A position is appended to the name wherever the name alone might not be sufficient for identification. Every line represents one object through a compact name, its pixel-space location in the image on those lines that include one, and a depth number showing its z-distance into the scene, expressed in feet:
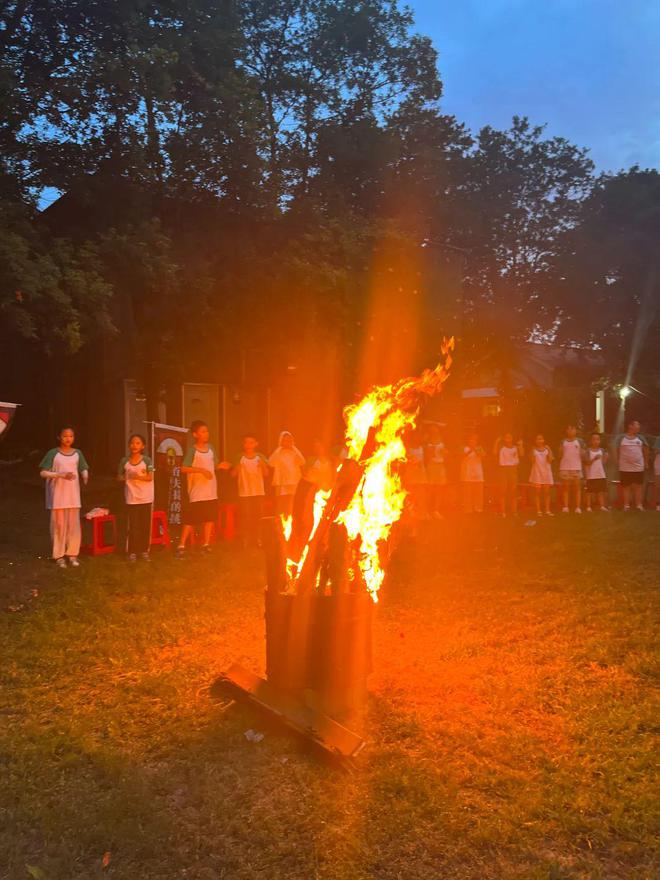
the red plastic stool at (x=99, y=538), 33.24
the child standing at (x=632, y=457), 47.26
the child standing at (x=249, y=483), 36.01
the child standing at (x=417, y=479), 44.93
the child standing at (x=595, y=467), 48.06
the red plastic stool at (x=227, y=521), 38.14
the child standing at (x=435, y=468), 45.68
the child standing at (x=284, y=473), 38.09
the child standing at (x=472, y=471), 46.85
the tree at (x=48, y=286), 31.71
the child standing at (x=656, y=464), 48.47
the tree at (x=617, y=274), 100.53
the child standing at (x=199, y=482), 33.04
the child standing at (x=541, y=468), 46.32
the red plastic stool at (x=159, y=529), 35.53
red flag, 29.91
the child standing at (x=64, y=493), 30.22
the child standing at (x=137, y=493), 31.65
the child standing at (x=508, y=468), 46.55
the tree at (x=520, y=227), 107.04
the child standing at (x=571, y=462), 47.50
